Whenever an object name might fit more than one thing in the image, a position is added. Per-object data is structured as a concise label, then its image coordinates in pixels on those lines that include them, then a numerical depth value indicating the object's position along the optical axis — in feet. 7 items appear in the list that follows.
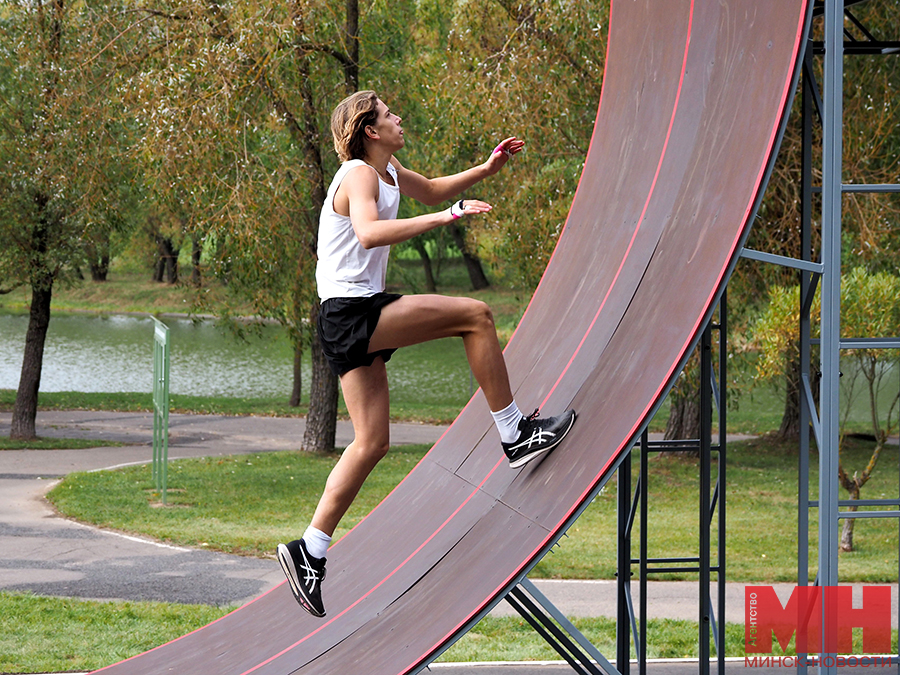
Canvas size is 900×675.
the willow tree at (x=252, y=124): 78.54
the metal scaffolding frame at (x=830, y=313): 31.27
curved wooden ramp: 27.48
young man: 27.63
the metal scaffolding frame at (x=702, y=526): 31.73
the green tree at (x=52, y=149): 89.97
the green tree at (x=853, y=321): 68.54
